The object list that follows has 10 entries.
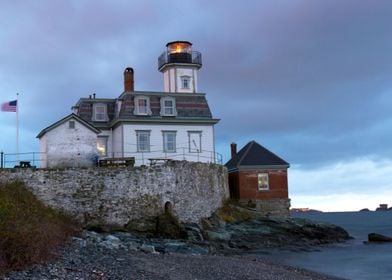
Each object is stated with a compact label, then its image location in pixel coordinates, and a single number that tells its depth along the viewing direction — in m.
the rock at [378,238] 38.47
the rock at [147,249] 20.44
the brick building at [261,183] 38.75
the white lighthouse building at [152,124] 34.31
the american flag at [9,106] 28.98
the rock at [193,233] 27.42
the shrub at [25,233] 12.91
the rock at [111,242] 20.15
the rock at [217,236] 28.58
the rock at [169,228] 27.56
